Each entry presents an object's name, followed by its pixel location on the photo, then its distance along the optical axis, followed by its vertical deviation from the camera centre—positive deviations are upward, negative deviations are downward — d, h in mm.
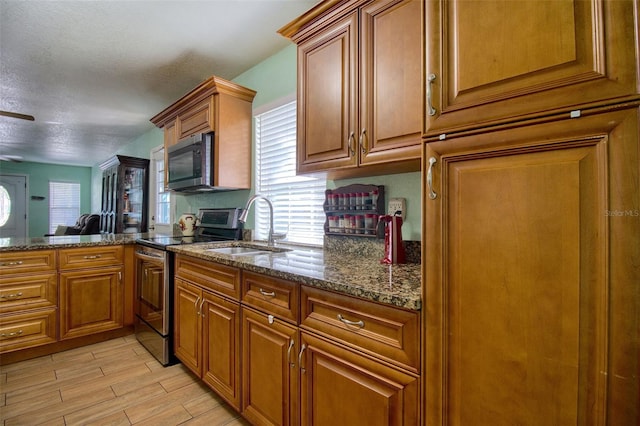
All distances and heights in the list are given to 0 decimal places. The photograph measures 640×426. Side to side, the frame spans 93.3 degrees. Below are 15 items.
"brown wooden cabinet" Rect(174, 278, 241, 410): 1617 -735
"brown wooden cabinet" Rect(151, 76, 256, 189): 2531 +822
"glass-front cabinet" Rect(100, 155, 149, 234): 4945 +377
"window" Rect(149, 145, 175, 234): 4508 +299
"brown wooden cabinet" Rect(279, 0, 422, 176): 1263 +619
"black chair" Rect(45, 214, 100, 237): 5656 -233
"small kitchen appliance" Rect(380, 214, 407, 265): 1432 -122
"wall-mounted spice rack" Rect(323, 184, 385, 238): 1699 +38
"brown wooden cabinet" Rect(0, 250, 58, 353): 2303 -655
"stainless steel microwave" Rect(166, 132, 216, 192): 2549 +474
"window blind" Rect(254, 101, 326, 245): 2186 +238
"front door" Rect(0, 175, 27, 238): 7723 +300
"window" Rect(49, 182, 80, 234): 8484 +374
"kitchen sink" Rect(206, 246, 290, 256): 2111 -250
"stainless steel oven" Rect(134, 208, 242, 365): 2254 -489
